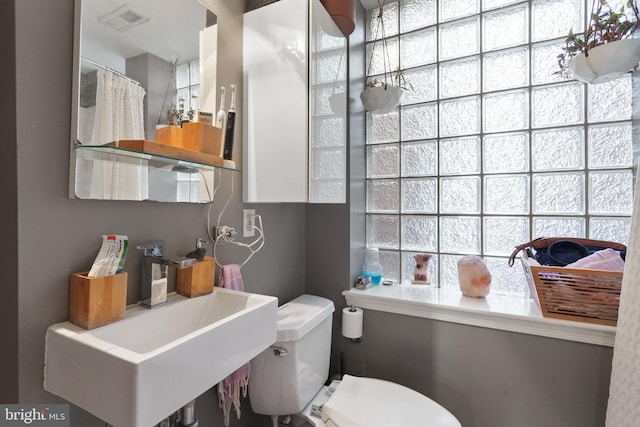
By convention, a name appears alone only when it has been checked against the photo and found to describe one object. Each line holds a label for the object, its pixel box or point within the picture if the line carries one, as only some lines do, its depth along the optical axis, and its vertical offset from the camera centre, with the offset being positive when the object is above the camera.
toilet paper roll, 1.38 -0.51
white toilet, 0.98 -0.67
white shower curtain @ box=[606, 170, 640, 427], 0.83 -0.37
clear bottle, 1.55 -0.27
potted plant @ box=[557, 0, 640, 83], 1.00 +0.61
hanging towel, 1.04 -0.60
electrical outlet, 1.20 -0.03
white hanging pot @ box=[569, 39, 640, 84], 0.99 +0.56
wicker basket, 0.99 -0.26
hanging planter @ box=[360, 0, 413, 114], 1.42 +0.69
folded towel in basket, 0.99 -0.14
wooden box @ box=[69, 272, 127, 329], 0.68 -0.21
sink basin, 0.53 -0.32
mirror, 0.73 +0.36
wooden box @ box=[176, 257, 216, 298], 0.93 -0.21
